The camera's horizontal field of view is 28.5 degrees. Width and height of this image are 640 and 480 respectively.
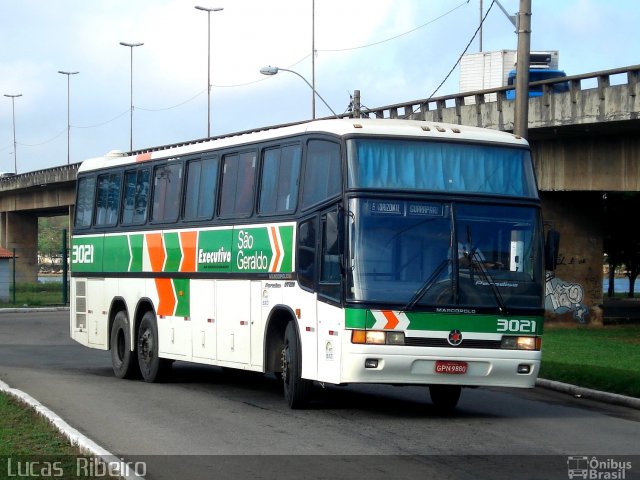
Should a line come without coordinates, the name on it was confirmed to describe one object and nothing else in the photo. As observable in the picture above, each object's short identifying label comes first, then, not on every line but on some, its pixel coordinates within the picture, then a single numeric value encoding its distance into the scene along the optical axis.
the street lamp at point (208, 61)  61.15
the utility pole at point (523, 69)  21.22
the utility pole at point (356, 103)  37.09
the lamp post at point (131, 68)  74.83
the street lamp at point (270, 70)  41.44
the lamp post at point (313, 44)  50.16
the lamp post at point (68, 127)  87.76
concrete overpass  32.09
